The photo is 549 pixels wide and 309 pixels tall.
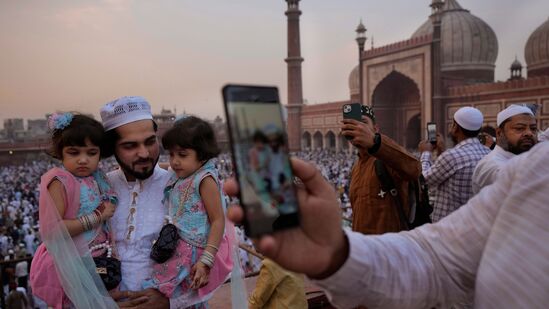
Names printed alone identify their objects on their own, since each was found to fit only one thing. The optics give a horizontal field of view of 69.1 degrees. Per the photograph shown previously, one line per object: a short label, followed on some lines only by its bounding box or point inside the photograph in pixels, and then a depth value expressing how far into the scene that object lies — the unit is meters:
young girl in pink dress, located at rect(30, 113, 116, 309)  1.26
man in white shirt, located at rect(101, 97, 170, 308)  1.34
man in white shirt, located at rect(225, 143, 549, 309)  0.67
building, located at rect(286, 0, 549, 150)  16.78
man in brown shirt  1.81
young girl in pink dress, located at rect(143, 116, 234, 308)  1.34
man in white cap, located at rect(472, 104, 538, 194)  2.31
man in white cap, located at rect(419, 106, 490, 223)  2.42
